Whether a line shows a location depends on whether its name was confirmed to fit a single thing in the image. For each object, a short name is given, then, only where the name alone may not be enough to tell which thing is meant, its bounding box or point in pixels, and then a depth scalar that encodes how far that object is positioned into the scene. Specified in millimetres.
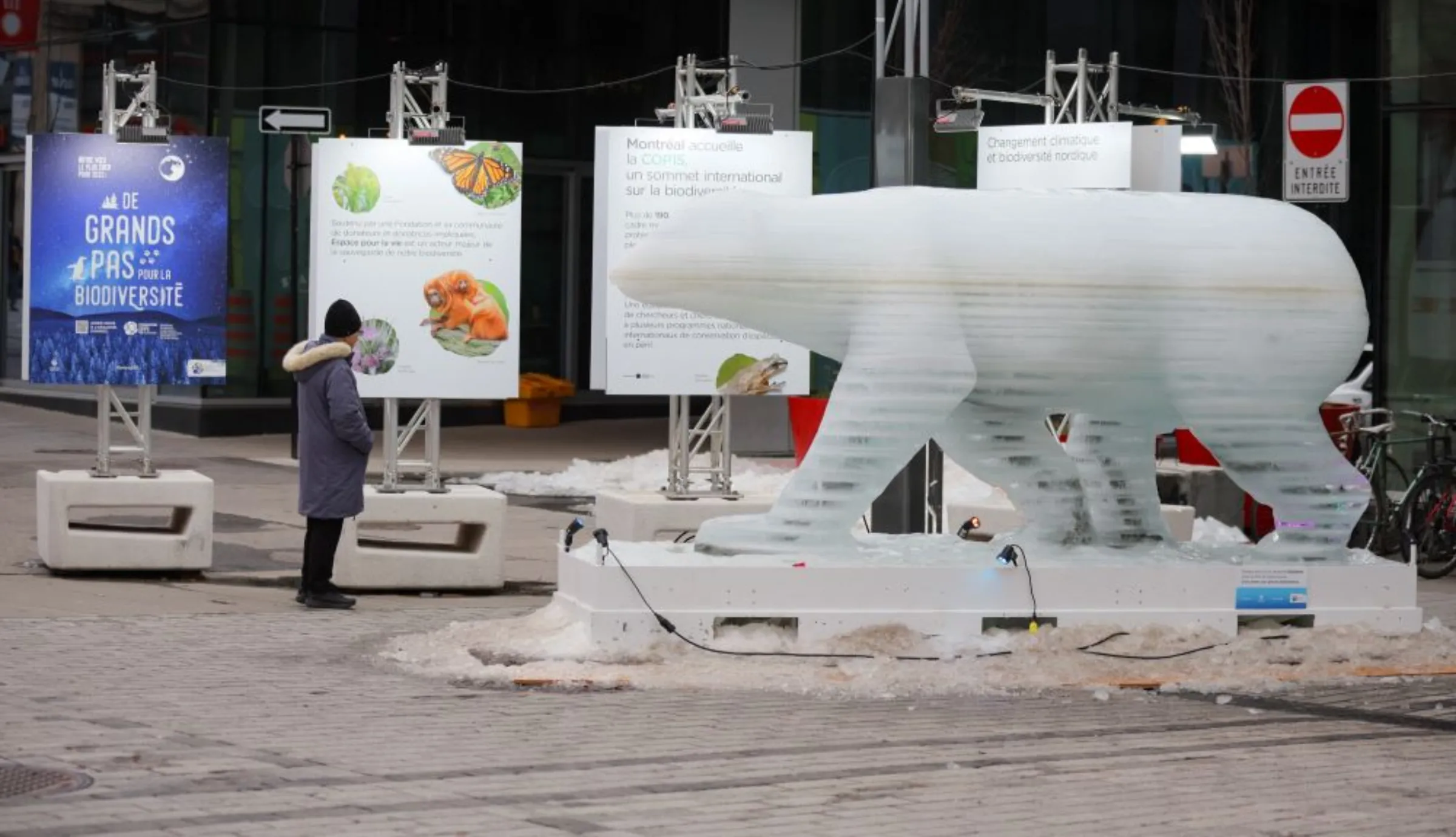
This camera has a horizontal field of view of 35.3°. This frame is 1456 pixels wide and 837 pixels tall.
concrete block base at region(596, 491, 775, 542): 14992
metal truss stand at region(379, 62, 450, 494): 14867
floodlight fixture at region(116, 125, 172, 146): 15047
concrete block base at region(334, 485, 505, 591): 14023
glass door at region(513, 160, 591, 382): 31719
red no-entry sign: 16406
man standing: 12930
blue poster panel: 14992
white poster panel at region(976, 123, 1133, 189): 18844
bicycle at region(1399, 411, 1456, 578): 15758
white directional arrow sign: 17500
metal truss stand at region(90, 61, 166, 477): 14867
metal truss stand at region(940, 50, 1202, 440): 19906
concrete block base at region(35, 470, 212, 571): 14250
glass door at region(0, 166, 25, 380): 30094
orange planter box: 30031
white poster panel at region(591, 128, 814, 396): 15141
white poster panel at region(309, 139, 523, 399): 14672
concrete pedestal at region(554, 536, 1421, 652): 10766
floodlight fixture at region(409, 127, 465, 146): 14719
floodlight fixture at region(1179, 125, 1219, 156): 21625
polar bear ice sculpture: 11031
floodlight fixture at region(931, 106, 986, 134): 18453
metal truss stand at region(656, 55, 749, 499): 15539
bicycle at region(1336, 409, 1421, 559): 16281
